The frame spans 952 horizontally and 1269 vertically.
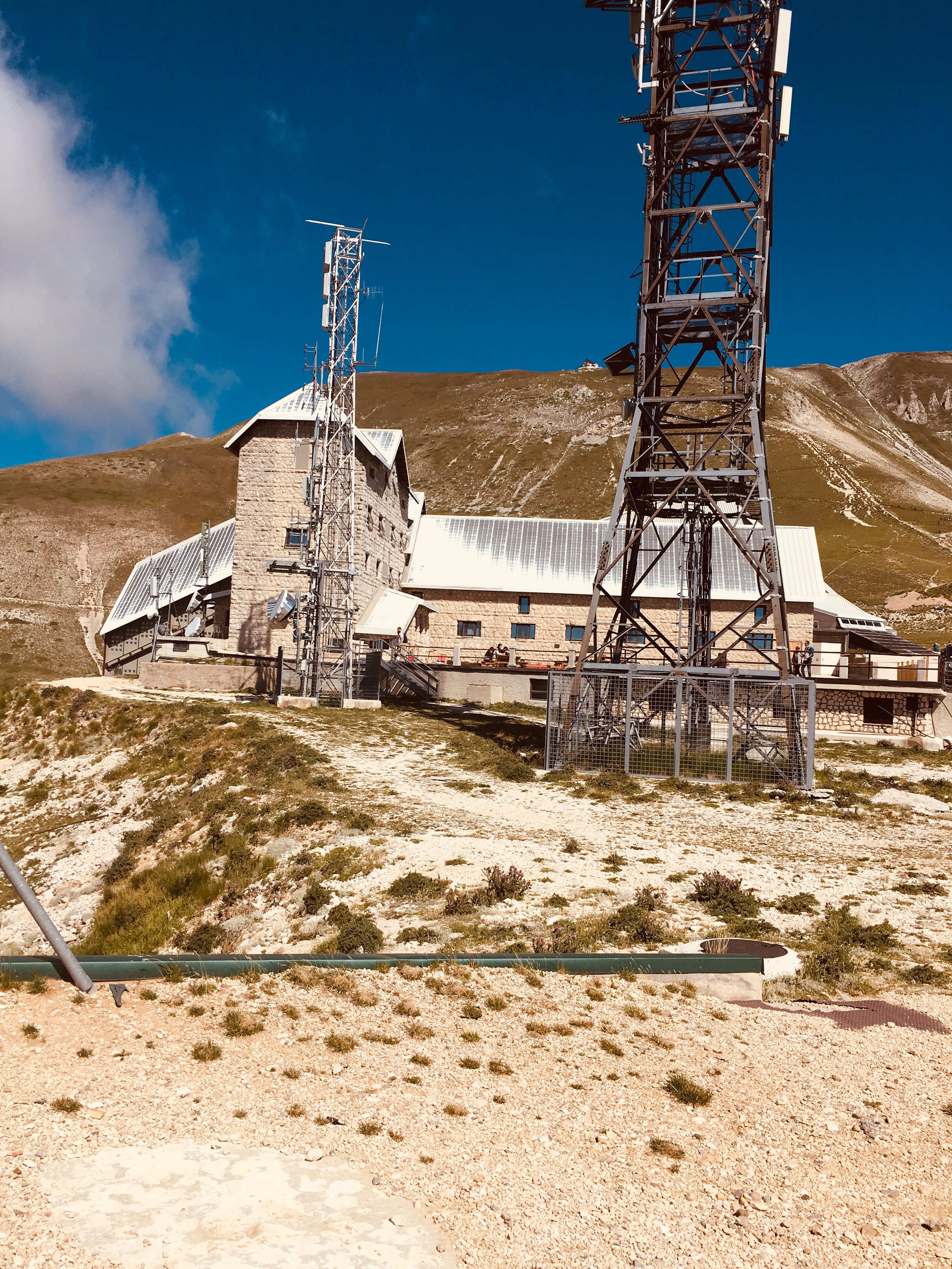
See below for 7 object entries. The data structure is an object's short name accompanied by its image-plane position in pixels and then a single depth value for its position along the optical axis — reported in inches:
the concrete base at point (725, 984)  392.8
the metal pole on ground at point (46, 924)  291.0
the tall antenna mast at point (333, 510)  1386.6
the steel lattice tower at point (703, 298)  973.8
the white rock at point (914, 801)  797.2
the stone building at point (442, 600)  1396.4
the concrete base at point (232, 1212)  201.8
